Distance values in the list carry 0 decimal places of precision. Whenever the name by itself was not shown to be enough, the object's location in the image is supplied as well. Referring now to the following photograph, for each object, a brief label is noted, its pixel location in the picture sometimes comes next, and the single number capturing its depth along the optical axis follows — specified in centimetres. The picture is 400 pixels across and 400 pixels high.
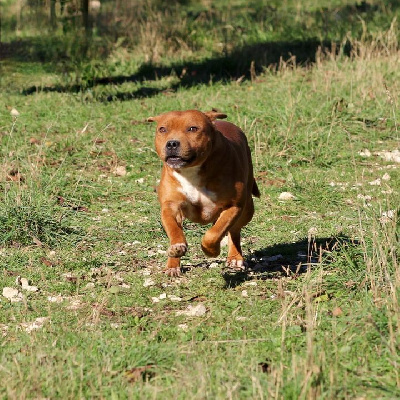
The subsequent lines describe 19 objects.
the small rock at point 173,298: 1154
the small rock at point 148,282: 1212
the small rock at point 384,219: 1113
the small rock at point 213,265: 1311
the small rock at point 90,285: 1200
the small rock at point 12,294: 1148
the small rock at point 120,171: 1780
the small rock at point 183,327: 1023
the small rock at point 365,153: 1881
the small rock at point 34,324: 1027
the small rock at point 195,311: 1087
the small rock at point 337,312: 1023
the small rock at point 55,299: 1147
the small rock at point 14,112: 2142
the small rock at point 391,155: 1855
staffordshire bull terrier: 1136
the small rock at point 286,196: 1644
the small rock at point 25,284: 1192
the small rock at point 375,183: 1678
